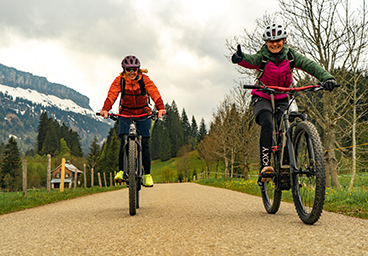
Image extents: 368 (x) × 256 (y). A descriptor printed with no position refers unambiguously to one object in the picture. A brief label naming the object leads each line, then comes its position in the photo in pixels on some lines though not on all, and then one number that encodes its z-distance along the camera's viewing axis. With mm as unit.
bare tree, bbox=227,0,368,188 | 10969
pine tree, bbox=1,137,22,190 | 57538
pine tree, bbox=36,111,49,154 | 98938
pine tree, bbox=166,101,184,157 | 112094
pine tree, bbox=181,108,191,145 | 117938
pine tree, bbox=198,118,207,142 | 106438
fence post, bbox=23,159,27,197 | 10266
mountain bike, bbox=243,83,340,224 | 2750
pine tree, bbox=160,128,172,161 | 110812
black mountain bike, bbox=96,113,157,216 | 4246
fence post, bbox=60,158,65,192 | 13404
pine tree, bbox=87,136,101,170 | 65688
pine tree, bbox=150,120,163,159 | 115188
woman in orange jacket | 4969
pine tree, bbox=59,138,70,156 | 94812
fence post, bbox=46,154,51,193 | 12117
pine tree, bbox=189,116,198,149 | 116162
